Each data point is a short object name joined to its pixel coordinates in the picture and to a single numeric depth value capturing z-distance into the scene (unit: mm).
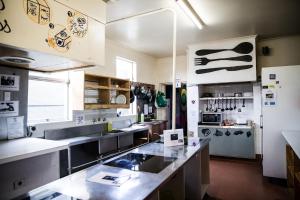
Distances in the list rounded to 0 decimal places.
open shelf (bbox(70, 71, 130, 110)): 3652
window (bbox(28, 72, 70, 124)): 3234
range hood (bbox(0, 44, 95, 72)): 1560
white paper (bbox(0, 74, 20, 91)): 2439
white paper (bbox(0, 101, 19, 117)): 2439
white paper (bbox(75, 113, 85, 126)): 3849
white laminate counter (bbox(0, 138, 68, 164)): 1792
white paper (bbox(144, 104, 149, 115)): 5959
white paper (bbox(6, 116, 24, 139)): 2515
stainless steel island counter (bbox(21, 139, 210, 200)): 1194
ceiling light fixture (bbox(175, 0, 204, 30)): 2934
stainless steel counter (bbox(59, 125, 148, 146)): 3135
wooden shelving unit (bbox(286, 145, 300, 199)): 2645
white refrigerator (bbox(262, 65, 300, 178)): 3484
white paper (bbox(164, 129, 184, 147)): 2486
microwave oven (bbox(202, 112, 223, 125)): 5262
